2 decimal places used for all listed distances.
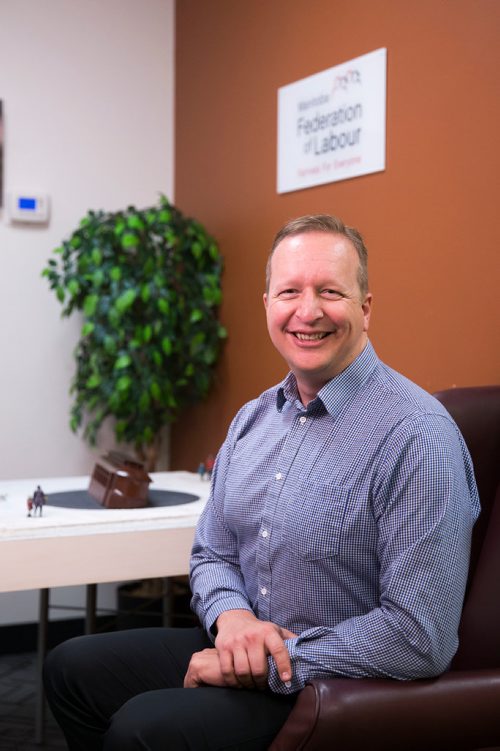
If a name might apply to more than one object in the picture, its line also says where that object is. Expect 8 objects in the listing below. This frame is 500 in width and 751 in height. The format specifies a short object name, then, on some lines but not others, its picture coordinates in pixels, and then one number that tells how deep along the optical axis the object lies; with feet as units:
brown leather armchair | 4.44
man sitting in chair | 4.77
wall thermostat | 12.09
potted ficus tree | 11.38
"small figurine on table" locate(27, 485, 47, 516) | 7.29
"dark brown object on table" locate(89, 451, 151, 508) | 7.85
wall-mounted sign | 9.07
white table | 6.97
